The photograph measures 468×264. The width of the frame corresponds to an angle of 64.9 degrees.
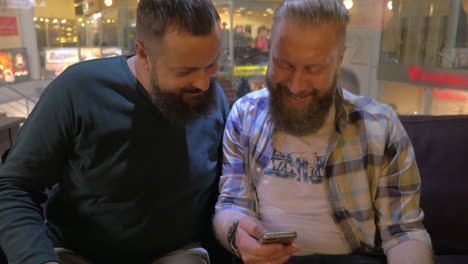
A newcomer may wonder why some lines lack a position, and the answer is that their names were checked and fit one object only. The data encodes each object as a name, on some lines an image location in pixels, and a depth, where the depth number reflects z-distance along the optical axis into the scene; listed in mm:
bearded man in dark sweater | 1091
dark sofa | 1589
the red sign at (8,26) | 4559
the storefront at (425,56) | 3477
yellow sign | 3438
